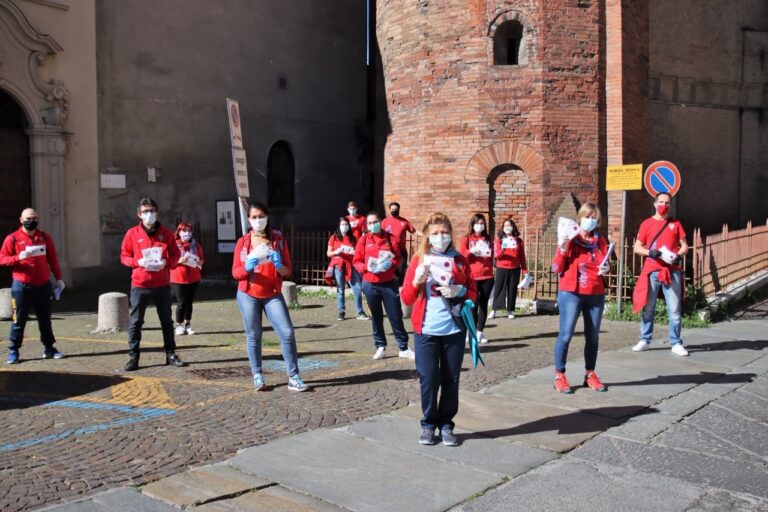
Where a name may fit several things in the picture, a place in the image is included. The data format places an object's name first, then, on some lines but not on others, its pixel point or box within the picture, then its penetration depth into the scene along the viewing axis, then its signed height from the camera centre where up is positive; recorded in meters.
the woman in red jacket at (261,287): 7.22 -0.45
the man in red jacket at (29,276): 9.11 -0.42
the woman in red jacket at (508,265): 12.30 -0.45
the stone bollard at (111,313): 11.65 -1.11
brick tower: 17.50 +3.20
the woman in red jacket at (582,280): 7.18 -0.41
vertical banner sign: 10.55 +1.14
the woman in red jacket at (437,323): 5.59 -0.64
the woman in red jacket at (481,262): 10.12 -0.32
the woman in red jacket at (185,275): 10.95 -0.50
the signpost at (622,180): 12.38 +0.95
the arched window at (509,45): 17.70 +4.67
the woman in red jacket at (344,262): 12.98 -0.40
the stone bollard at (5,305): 12.77 -1.06
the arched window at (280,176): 23.11 +2.02
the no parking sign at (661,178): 11.98 +0.96
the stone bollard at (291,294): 14.57 -1.05
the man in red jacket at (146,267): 8.44 -0.29
